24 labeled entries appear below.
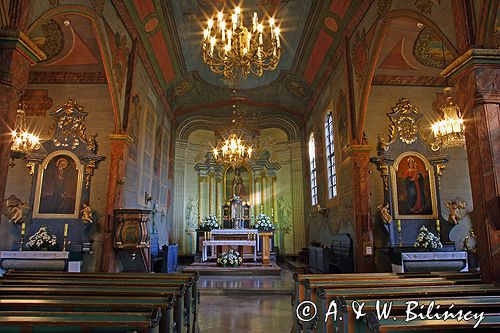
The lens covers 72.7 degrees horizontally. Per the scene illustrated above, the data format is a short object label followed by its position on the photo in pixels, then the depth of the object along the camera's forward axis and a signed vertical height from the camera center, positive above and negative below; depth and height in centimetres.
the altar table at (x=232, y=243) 1266 -21
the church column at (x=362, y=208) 820 +69
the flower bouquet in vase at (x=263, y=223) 1478 +60
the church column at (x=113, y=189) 799 +119
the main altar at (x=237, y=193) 1556 +213
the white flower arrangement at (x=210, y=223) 1469 +61
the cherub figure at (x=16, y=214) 816 +58
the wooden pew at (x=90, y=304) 279 -54
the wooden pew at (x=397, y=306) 276 -56
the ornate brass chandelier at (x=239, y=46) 621 +351
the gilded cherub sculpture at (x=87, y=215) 834 +56
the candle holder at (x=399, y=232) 866 +10
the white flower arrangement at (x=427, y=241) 816 -13
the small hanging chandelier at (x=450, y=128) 741 +234
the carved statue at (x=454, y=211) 876 +63
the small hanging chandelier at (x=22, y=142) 802 +228
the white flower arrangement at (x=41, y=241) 788 -6
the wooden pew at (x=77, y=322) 217 -54
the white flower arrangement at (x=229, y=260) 1162 -77
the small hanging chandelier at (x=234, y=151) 1209 +305
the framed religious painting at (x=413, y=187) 895 +128
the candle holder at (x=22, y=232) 810 +14
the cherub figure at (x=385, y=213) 852 +57
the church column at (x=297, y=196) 1571 +191
